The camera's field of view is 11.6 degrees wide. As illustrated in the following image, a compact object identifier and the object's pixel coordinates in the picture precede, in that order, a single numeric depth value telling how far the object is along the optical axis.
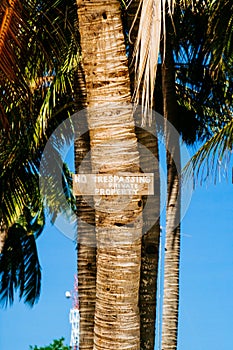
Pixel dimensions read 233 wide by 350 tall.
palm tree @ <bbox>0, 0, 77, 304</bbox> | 12.11
